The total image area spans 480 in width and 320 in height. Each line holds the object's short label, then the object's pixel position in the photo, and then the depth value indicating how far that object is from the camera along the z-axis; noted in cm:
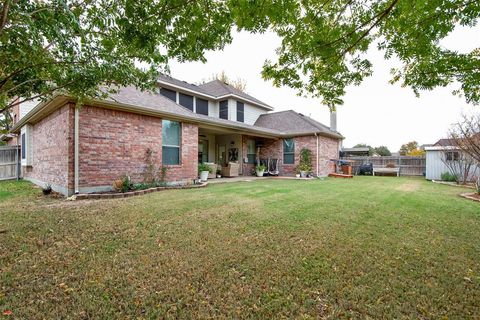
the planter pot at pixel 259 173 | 1452
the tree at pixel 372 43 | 356
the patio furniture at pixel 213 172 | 1237
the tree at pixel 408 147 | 3749
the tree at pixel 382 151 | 3509
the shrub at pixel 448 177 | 1314
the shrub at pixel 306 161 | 1398
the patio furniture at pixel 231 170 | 1348
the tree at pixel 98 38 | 283
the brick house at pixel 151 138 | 698
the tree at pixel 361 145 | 4047
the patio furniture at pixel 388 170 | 1715
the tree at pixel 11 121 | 1502
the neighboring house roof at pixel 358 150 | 2503
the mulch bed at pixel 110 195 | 641
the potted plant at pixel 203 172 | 1089
